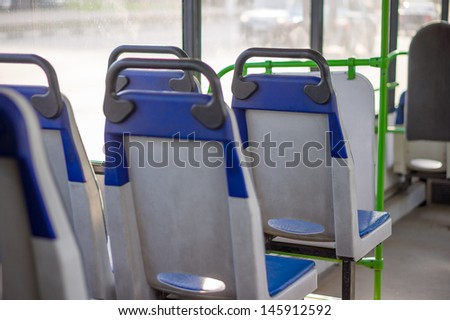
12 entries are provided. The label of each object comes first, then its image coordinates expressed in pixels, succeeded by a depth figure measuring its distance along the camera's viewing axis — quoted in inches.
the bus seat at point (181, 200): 105.1
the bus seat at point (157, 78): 156.9
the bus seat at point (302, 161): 140.0
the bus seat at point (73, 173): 116.6
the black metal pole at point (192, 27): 206.1
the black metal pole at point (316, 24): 272.1
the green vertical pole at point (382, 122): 174.7
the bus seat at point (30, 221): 68.6
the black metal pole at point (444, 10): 364.3
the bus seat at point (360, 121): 191.4
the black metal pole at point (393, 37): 336.2
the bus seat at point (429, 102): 284.7
